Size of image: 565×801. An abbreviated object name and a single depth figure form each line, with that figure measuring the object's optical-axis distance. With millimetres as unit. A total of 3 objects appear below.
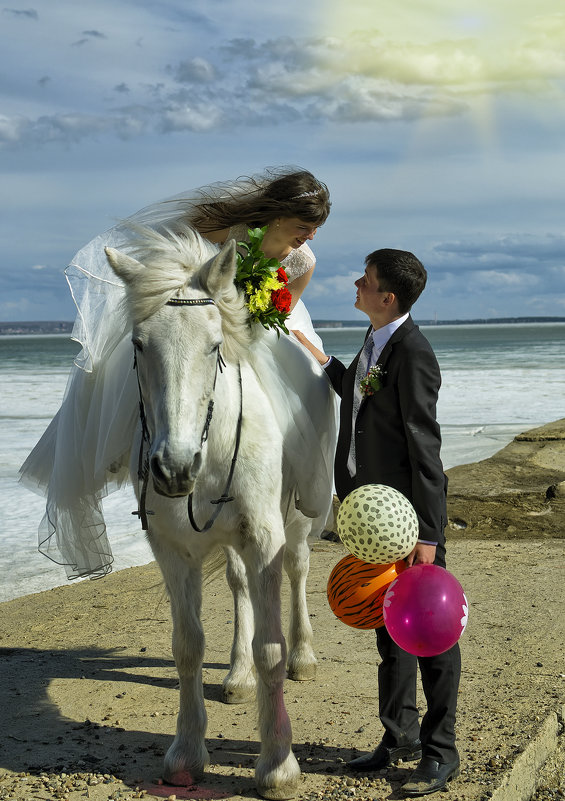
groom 3416
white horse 2910
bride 4011
